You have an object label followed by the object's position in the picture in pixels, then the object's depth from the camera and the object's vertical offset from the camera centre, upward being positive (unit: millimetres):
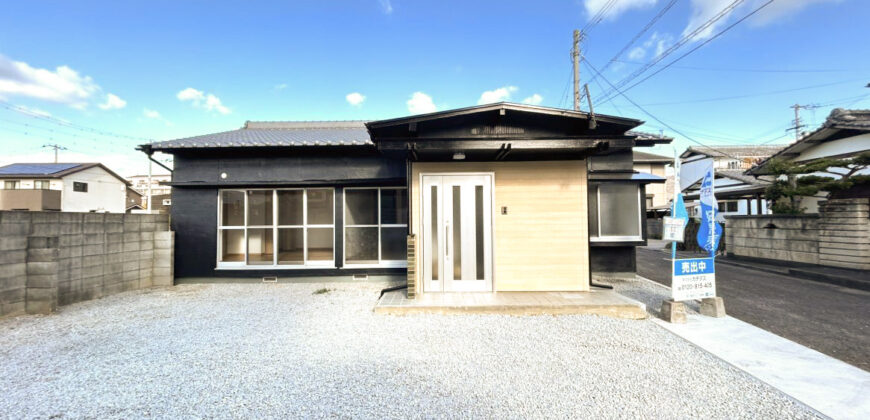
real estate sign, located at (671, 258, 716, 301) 4074 -932
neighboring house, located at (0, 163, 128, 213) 18625 +2226
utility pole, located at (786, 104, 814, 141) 26062 +8036
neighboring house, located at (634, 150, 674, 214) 19688 +1994
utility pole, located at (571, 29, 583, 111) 12195 +6324
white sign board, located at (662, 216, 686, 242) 4133 -205
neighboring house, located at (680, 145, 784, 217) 10977 +1568
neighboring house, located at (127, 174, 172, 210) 29008 +3875
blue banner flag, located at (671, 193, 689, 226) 4160 +16
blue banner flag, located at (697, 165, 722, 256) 4203 -130
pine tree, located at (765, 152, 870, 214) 6928 +753
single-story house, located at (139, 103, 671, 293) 4594 +306
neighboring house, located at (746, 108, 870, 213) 7934 +1999
